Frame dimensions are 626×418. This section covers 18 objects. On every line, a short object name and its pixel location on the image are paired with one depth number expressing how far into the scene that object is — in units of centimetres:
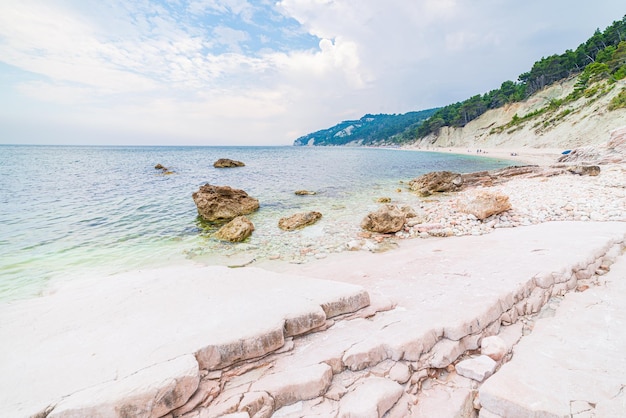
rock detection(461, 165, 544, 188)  1977
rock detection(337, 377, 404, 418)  247
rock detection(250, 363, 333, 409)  263
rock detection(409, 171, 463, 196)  1877
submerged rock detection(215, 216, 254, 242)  1006
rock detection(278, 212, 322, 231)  1116
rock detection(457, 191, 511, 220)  993
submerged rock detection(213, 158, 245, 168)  4234
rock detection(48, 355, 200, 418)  221
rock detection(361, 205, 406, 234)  997
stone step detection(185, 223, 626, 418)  271
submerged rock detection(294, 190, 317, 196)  1900
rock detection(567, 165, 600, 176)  1479
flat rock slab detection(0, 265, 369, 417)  243
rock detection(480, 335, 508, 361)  313
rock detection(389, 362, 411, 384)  289
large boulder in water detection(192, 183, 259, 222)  1298
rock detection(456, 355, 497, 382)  290
